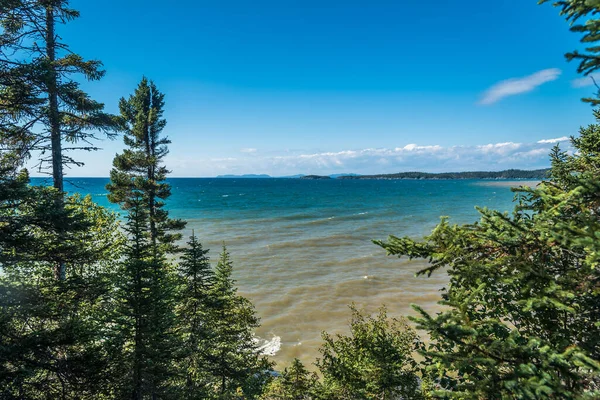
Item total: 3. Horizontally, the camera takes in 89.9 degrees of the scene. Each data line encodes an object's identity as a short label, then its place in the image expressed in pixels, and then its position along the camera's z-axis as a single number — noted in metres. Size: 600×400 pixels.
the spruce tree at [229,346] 11.41
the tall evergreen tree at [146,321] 8.37
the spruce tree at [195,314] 11.07
